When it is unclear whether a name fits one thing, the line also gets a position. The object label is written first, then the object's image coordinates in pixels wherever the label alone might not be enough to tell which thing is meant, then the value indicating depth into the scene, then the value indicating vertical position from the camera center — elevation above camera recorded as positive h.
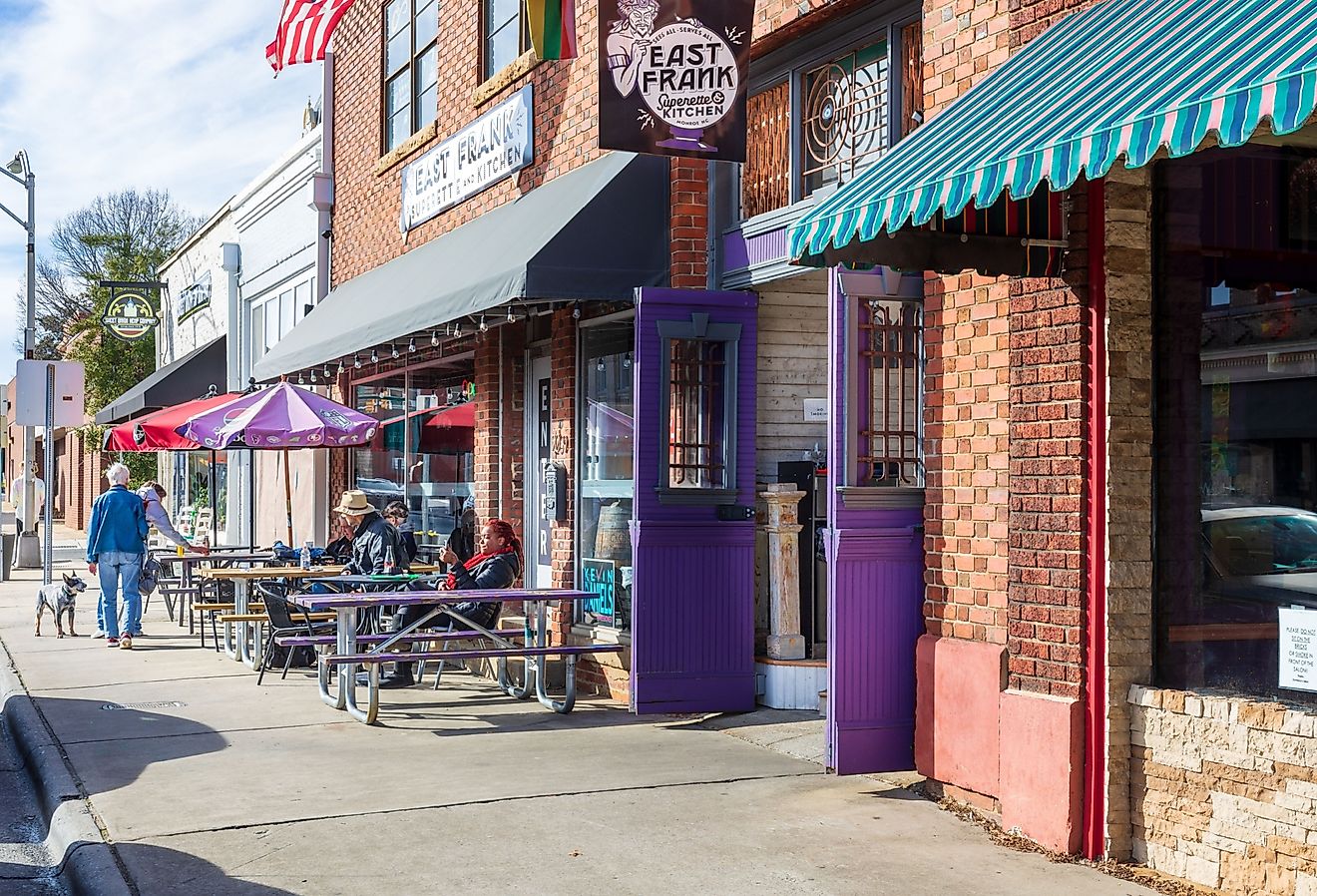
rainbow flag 10.54 +3.29
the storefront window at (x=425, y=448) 14.23 +0.32
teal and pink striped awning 4.30 +1.25
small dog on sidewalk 14.62 -1.24
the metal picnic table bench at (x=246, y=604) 12.45 -1.12
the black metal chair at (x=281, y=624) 11.28 -1.16
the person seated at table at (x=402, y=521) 12.80 -0.38
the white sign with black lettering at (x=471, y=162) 12.34 +2.94
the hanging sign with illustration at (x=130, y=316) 33.16 +3.70
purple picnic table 9.34 -1.13
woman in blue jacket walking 14.46 -0.66
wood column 9.94 -0.66
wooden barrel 10.72 -0.41
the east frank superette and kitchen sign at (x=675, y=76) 8.70 +2.45
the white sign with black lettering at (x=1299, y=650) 5.39 -0.64
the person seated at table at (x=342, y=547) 14.39 -0.69
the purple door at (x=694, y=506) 9.55 -0.18
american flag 16.84 +5.23
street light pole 24.98 +2.18
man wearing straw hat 11.62 -0.57
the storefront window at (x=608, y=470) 10.68 +0.07
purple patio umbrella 13.18 +0.49
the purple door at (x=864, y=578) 7.34 -0.50
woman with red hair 10.59 -0.70
